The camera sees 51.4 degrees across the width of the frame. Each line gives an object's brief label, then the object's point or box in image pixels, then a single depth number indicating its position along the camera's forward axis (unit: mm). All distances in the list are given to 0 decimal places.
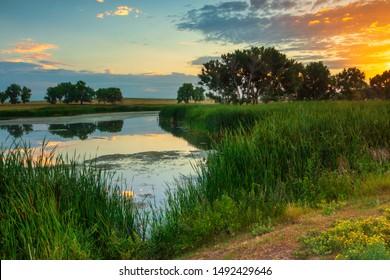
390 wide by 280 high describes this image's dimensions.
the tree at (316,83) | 63891
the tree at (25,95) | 75075
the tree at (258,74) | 55656
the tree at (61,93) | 80562
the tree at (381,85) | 69750
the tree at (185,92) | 102750
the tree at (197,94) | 103194
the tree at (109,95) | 93825
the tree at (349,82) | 66188
